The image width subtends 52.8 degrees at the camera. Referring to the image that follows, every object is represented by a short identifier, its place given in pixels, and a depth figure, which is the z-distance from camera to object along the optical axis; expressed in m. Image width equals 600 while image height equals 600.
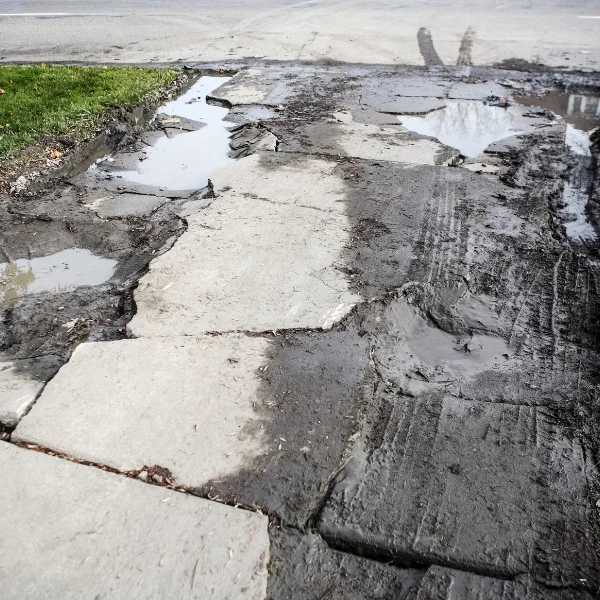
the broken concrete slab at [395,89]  7.32
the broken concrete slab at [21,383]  2.86
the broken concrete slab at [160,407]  2.65
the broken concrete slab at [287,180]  4.92
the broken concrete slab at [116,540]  2.14
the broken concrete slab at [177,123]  6.90
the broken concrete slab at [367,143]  5.77
